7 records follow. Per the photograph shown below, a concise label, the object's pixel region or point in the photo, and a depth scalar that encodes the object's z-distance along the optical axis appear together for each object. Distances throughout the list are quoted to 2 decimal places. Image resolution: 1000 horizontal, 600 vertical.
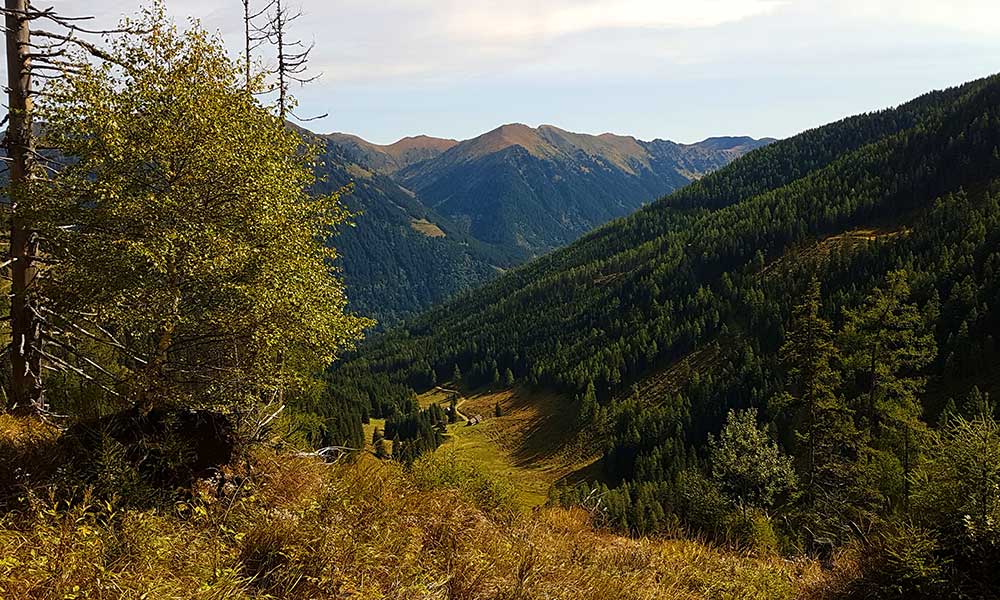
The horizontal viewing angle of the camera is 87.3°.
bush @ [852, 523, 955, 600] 10.16
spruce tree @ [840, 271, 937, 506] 29.39
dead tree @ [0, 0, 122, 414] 12.39
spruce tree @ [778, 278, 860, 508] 30.33
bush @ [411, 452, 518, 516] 14.34
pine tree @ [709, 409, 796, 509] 37.41
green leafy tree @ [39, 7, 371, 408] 9.95
